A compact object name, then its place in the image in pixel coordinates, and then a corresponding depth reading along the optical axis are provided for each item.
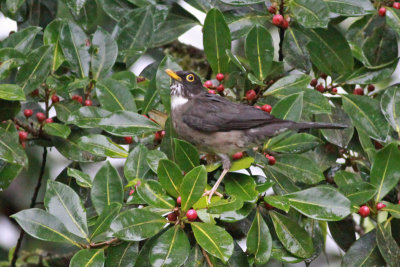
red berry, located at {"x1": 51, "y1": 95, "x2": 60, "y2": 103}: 9.22
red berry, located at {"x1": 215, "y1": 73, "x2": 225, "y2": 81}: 9.27
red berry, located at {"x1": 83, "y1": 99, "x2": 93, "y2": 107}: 9.18
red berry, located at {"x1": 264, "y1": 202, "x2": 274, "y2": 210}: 8.15
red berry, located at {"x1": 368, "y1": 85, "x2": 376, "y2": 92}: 10.28
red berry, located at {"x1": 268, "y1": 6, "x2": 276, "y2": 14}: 9.45
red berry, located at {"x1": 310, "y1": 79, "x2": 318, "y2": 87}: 9.76
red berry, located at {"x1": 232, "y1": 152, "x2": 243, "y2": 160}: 9.25
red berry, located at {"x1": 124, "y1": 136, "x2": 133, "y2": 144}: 9.16
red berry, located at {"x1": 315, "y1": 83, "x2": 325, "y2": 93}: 9.59
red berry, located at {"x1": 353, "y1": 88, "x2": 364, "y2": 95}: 10.04
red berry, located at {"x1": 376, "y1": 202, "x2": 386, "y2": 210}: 8.05
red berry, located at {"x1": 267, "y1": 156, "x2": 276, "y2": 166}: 8.61
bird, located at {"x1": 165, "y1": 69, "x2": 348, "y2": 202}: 8.83
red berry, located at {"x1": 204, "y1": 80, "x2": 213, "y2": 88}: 9.30
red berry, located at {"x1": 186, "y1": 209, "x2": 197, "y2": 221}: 7.23
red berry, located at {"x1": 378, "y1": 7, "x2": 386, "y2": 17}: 10.07
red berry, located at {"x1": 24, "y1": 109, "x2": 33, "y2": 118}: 9.23
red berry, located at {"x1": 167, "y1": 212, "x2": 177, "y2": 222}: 7.39
